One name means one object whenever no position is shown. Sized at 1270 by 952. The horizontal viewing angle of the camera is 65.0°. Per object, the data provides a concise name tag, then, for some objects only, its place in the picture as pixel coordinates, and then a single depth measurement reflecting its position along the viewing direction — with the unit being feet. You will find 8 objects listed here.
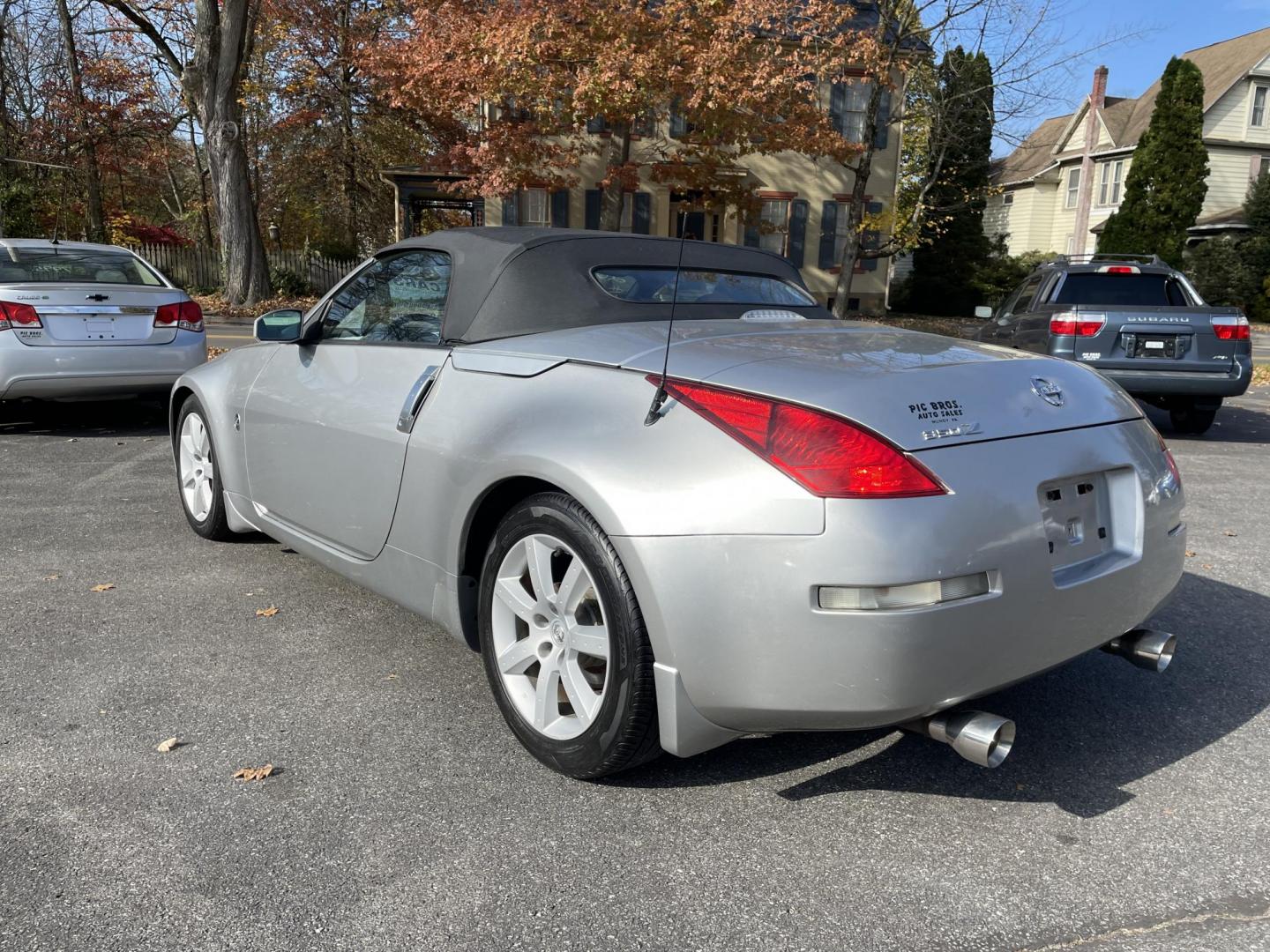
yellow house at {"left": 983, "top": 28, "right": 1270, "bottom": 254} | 120.47
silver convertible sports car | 7.52
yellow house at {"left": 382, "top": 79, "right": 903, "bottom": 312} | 89.40
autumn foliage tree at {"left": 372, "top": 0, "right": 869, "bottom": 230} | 61.00
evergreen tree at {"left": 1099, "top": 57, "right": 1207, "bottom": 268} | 104.01
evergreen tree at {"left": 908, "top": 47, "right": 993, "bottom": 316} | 103.71
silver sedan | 23.98
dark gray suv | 29.12
